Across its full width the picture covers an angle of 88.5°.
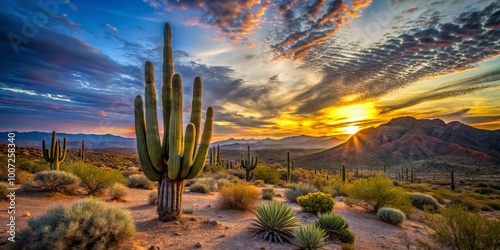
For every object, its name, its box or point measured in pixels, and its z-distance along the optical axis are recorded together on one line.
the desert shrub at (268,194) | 16.28
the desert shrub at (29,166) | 19.91
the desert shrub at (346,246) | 7.84
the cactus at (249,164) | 28.39
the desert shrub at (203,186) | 17.93
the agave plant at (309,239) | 7.26
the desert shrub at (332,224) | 8.98
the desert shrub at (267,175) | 26.87
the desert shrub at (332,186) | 19.08
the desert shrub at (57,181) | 12.95
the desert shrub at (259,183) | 24.11
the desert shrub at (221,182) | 19.82
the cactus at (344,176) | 24.41
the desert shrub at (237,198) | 12.50
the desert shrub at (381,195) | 13.92
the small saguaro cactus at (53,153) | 18.91
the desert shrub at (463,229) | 6.70
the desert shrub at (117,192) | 13.25
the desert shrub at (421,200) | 17.35
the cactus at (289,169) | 28.30
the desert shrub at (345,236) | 8.58
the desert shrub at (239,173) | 30.29
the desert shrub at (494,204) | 19.58
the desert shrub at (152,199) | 13.06
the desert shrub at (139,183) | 18.81
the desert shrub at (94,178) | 13.94
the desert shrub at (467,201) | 18.24
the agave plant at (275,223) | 8.28
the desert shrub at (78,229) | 5.59
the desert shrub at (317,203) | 12.33
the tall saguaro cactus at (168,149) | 8.76
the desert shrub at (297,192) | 16.45
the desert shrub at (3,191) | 11.07
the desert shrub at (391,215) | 11.92
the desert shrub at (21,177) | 15.47
